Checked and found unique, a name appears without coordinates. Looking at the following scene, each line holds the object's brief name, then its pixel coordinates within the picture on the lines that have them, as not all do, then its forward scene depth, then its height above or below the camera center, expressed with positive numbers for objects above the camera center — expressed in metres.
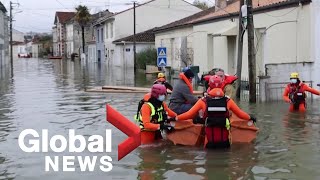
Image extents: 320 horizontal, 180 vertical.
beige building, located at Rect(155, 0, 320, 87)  18.68 +1.44
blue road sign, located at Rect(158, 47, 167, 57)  22.22 +0.83
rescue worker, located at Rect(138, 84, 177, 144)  10.13 -0.84
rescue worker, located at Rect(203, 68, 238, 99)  12.15 -0.22
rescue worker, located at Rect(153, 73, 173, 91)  14.57 -0.24
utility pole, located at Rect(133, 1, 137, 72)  48.21 +1.37
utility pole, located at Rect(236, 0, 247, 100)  19.62 +0.78
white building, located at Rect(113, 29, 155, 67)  53.69 +2.81
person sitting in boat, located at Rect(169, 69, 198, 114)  11.19 -0.49
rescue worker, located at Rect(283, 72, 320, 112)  14.88 -0.70
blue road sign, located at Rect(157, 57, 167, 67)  22.36 +0.45
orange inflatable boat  10.32 -1.23
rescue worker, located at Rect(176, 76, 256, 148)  9.43 -0.80
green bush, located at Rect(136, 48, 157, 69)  46.23 +1.25
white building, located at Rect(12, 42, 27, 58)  169.75 +8.42
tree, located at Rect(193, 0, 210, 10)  76.18 +10.22
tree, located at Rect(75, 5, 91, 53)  83.75 +9.20
